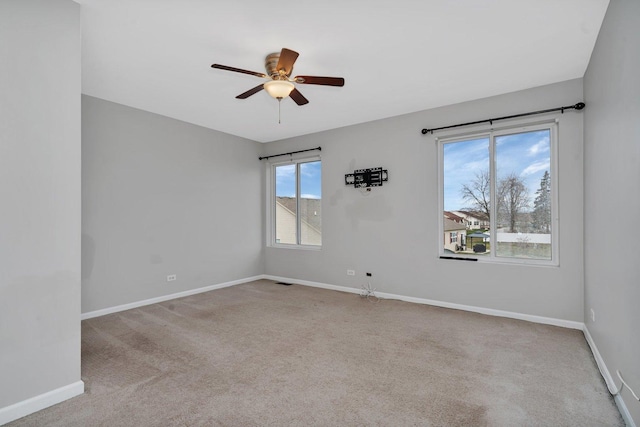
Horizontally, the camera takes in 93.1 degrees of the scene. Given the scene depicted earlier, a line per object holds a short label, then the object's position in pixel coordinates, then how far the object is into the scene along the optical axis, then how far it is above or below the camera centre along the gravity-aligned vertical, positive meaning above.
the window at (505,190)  3.52 +0.27
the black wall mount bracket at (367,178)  4.65 +0.55
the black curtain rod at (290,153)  5.37 +1.12
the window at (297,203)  5.58 +0.18
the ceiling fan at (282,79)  2.45 +1.17
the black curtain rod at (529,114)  3.20 +1.14
